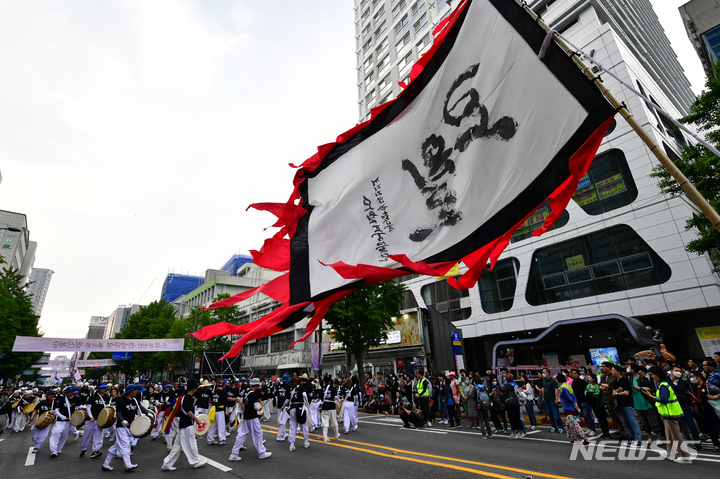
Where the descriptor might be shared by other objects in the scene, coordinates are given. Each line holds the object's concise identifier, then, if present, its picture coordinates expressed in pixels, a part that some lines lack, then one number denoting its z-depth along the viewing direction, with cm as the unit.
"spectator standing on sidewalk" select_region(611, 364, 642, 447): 873
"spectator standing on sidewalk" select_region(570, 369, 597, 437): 1028
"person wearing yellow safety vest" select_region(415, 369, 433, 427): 1462
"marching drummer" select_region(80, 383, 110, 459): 1033
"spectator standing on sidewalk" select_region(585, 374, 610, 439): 987
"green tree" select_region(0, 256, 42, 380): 2761
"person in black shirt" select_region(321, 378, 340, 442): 1193
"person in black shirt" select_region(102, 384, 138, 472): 848
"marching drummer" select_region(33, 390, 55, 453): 1117
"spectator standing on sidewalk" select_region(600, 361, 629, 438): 922
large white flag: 361
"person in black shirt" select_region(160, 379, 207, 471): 828
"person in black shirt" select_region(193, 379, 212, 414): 1071
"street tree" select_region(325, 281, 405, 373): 2223
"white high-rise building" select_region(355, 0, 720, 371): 2039
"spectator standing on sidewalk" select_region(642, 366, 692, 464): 753
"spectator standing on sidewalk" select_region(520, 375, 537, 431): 1211
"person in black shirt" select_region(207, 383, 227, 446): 1139
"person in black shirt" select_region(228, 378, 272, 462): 910
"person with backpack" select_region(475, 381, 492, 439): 1109
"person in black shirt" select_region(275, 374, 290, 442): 1151
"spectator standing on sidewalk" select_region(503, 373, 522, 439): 1080
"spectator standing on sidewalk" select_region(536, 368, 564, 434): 1136
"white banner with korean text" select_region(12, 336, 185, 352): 2920
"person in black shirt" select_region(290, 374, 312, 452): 1032
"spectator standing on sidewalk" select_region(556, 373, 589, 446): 929
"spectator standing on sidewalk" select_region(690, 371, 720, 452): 807
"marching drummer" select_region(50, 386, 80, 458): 1040
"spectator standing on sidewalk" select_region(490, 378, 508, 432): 1173
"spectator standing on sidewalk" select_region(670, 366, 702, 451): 875
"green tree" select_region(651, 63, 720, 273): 1250
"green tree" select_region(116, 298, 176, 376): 5056
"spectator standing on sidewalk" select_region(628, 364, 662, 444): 850
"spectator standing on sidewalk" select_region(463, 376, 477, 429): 1240
